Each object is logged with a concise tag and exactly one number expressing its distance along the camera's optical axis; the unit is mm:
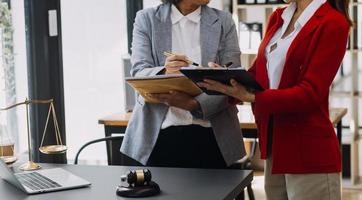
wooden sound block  2178
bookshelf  5477
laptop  2291
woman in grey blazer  2809
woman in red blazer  2383
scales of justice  2615
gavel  2223
